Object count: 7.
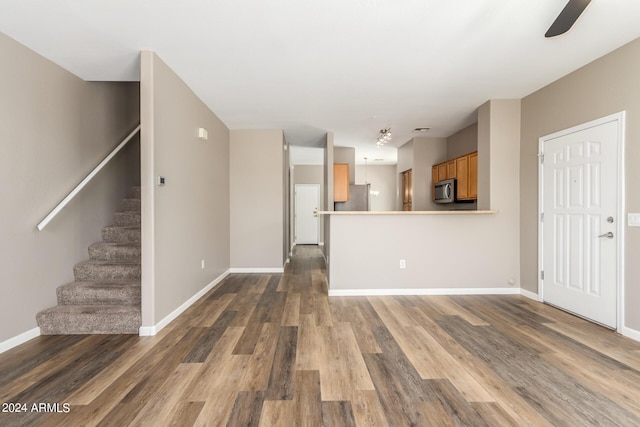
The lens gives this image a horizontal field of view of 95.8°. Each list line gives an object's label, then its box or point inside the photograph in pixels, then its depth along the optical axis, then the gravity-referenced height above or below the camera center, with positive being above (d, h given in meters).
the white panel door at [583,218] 2.70 -0.08
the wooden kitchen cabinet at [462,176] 4.77 +0.58
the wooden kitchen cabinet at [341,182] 6.10 +0.63
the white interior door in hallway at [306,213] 8.86 -0.04
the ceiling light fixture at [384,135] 4.78 +1.31
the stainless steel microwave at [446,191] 5.06 +0.37
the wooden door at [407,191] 6.46 +0.48
